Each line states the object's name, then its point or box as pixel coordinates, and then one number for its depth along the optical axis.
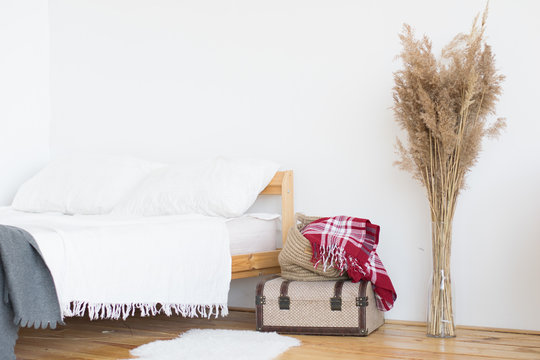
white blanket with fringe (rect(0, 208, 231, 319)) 2.31
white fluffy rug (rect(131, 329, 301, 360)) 2.42
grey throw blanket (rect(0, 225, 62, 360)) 2.10
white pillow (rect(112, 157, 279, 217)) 3.15
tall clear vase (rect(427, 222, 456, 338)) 2.77
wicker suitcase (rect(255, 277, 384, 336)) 2.76
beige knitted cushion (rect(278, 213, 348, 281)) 2.87
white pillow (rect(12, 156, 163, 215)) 3.51
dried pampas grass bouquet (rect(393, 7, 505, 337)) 2.75
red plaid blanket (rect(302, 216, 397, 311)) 2.80
